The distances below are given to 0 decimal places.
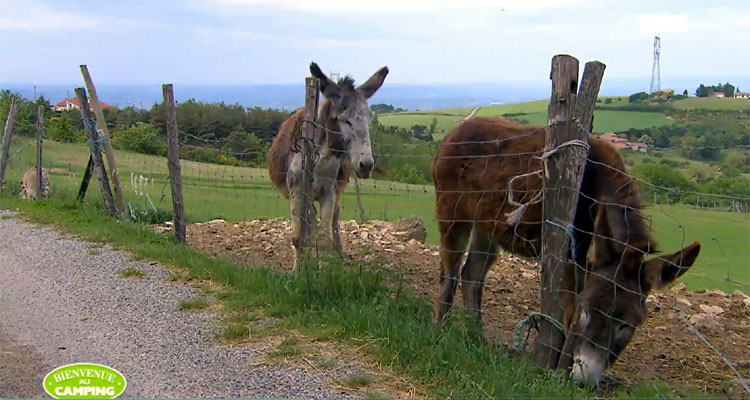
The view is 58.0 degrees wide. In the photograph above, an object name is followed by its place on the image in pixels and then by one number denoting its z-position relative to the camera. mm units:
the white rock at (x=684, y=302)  8070
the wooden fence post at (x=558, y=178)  4648
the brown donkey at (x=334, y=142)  7973
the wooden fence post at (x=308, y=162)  6672
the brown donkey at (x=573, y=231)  4738
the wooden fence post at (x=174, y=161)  8930
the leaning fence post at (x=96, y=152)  11008
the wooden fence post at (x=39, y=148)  13039
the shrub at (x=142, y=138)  15844
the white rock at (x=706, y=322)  7188
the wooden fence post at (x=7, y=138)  14430
